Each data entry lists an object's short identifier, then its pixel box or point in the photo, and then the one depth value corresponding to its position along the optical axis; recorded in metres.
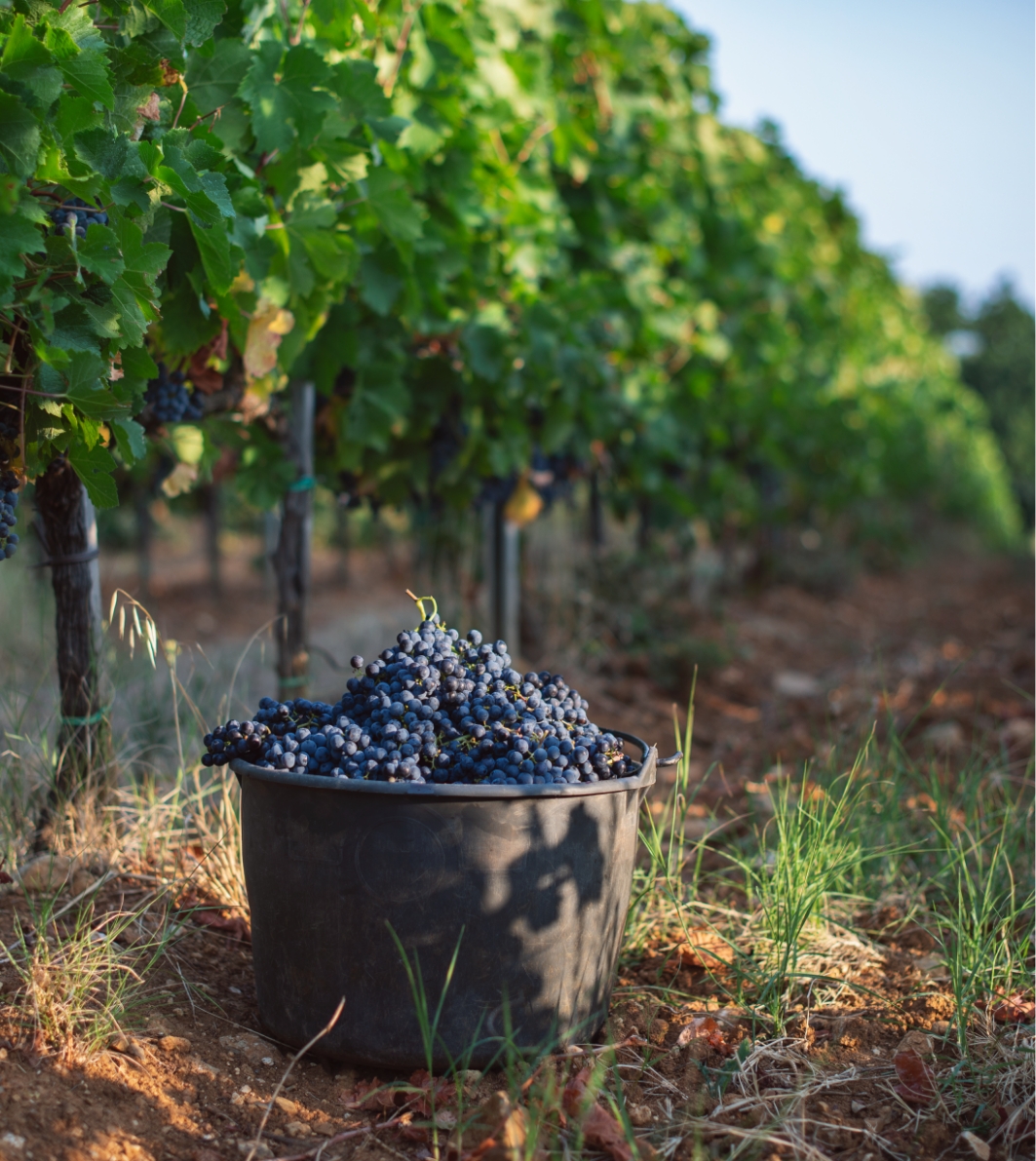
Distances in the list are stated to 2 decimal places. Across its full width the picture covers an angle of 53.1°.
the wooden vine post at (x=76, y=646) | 2.53
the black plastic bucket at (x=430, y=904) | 1.80
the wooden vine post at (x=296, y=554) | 3.40
